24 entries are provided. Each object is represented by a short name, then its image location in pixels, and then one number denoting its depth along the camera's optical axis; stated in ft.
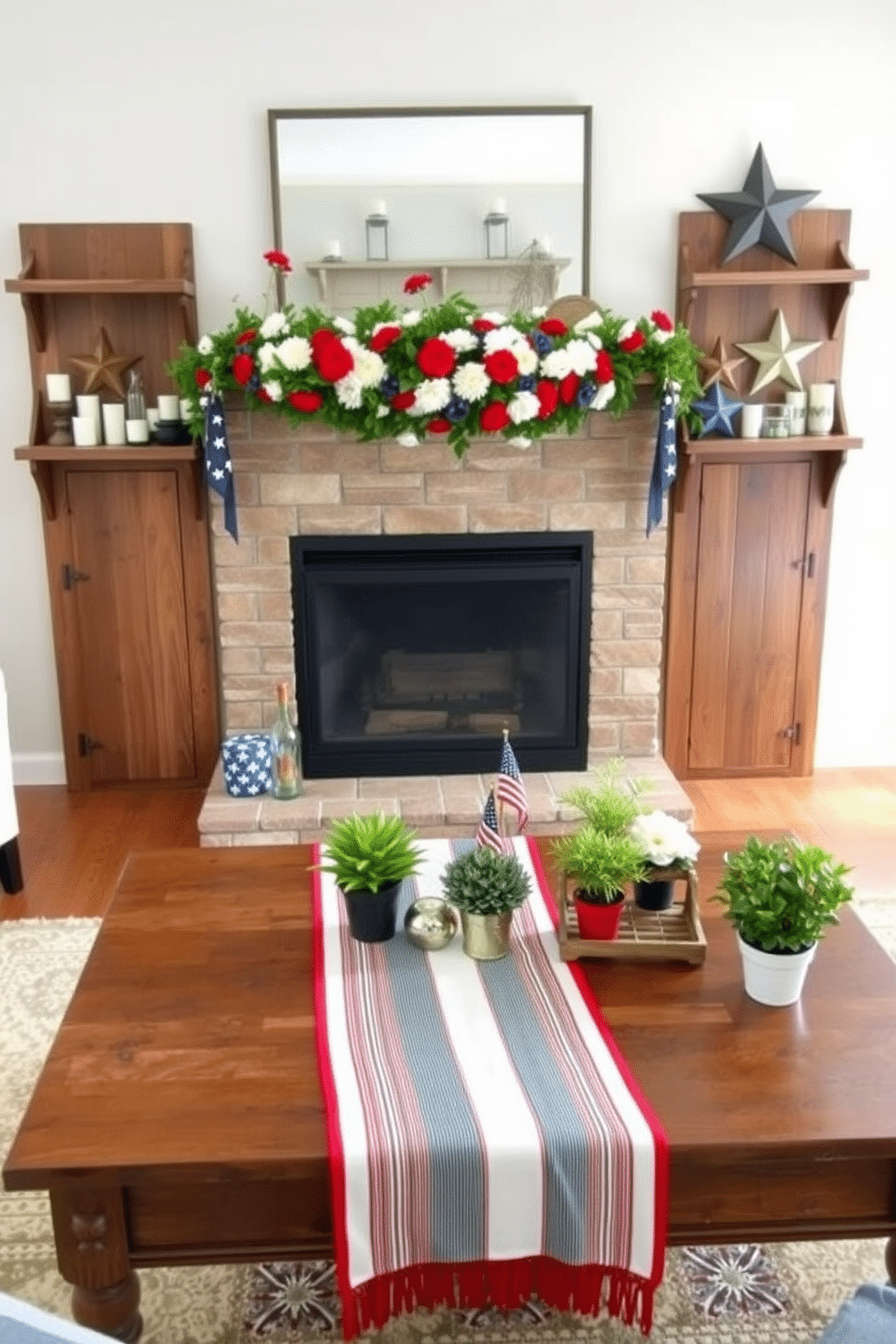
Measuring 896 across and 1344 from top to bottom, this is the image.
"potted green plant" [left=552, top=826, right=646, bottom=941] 6.45
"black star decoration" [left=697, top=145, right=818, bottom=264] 11.53
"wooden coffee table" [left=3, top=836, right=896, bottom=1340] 5.13
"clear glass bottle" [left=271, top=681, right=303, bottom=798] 11.37
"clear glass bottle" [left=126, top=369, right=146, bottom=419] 11.81
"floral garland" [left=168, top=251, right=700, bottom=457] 10.28
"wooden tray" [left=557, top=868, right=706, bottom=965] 6.50
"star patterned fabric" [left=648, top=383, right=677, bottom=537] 11.02
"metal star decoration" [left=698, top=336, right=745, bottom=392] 11.95
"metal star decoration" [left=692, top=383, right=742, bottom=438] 11.92
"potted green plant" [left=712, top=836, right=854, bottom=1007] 5.90
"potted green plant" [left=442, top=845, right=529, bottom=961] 6.40
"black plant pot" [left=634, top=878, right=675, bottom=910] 6.78
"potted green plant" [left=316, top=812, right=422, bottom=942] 6.47
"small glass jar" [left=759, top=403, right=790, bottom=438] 12.03
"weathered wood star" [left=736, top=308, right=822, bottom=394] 11.97
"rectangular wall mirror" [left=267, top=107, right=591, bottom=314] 11.48
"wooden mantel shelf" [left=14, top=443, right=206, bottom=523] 11.58
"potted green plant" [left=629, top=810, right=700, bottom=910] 6.57
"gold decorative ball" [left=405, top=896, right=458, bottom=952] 6.57
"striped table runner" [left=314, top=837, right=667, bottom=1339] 5.06
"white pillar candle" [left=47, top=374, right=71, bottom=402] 11.68
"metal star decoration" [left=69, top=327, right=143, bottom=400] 11.78
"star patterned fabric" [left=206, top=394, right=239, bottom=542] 10.99
